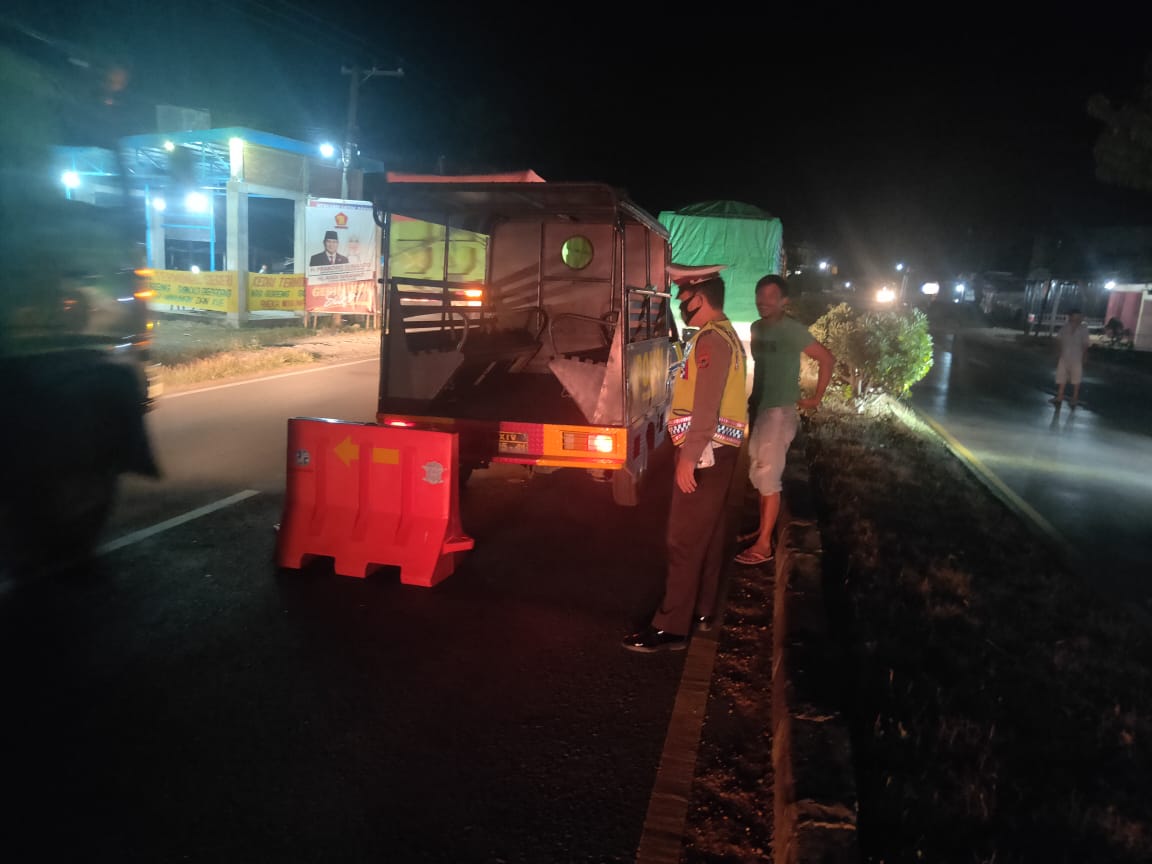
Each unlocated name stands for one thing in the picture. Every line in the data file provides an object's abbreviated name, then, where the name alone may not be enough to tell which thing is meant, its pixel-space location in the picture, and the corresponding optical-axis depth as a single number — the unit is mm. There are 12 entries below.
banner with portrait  21906
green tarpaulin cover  20031
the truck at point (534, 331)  6211
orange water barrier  5199
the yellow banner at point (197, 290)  21391
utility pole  24609
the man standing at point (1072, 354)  14422
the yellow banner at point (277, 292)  21750
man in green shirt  5508
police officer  4285
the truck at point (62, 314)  5445
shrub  11195
